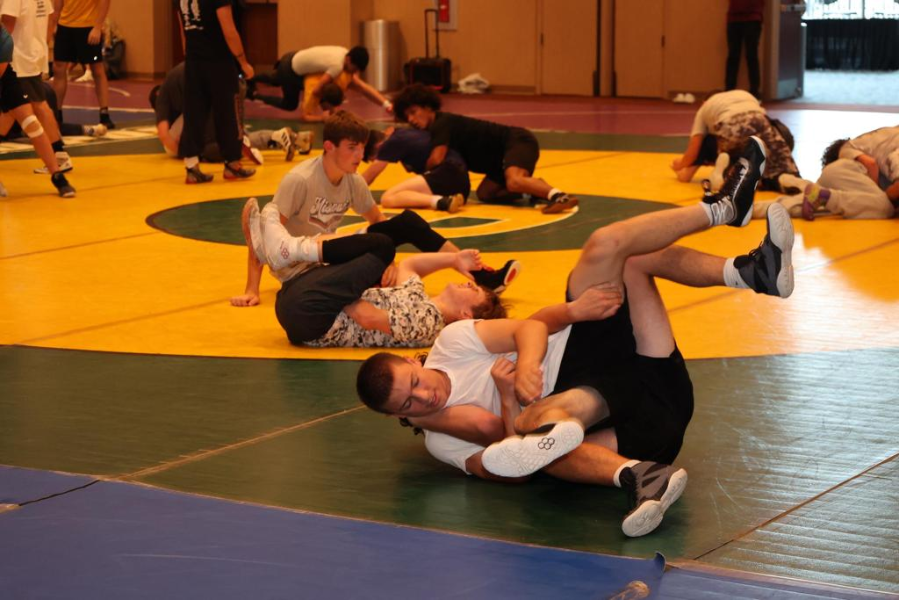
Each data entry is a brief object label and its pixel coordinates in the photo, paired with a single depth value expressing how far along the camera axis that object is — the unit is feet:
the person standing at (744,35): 56.90
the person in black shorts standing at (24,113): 33.17
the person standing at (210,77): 35.76
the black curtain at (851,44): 79.30
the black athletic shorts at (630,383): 13.23
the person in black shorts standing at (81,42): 47.85
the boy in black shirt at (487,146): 31.19
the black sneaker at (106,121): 49.25
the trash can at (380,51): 67.41
